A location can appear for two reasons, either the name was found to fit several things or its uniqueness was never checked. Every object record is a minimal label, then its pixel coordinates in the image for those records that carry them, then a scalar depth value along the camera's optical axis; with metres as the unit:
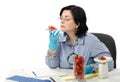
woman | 2.44
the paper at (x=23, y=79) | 2.08
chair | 2.59
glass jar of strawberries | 2.01
